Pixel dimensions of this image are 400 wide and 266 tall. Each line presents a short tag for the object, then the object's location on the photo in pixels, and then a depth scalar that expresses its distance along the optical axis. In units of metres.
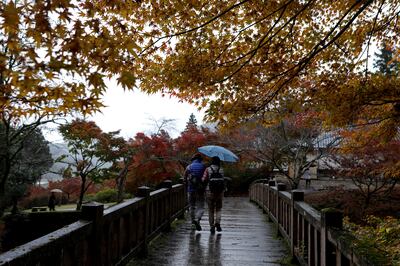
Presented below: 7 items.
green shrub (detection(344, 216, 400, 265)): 2.37
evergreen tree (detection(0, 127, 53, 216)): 22.55
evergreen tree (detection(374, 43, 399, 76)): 43.82
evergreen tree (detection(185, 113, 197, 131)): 53.98
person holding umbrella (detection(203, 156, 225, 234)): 7.95
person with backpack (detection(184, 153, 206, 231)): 8.05
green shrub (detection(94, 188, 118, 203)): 25.82
